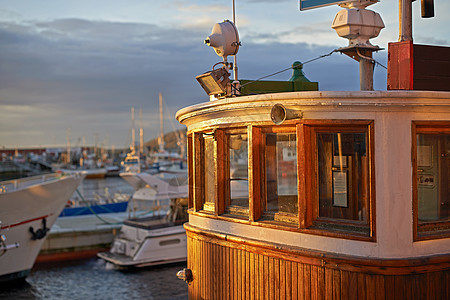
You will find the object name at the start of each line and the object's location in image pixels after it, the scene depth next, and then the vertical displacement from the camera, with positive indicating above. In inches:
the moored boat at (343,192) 201.2 -16.7
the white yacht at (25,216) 784.9 -92.0
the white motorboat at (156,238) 867.4 -140.4
